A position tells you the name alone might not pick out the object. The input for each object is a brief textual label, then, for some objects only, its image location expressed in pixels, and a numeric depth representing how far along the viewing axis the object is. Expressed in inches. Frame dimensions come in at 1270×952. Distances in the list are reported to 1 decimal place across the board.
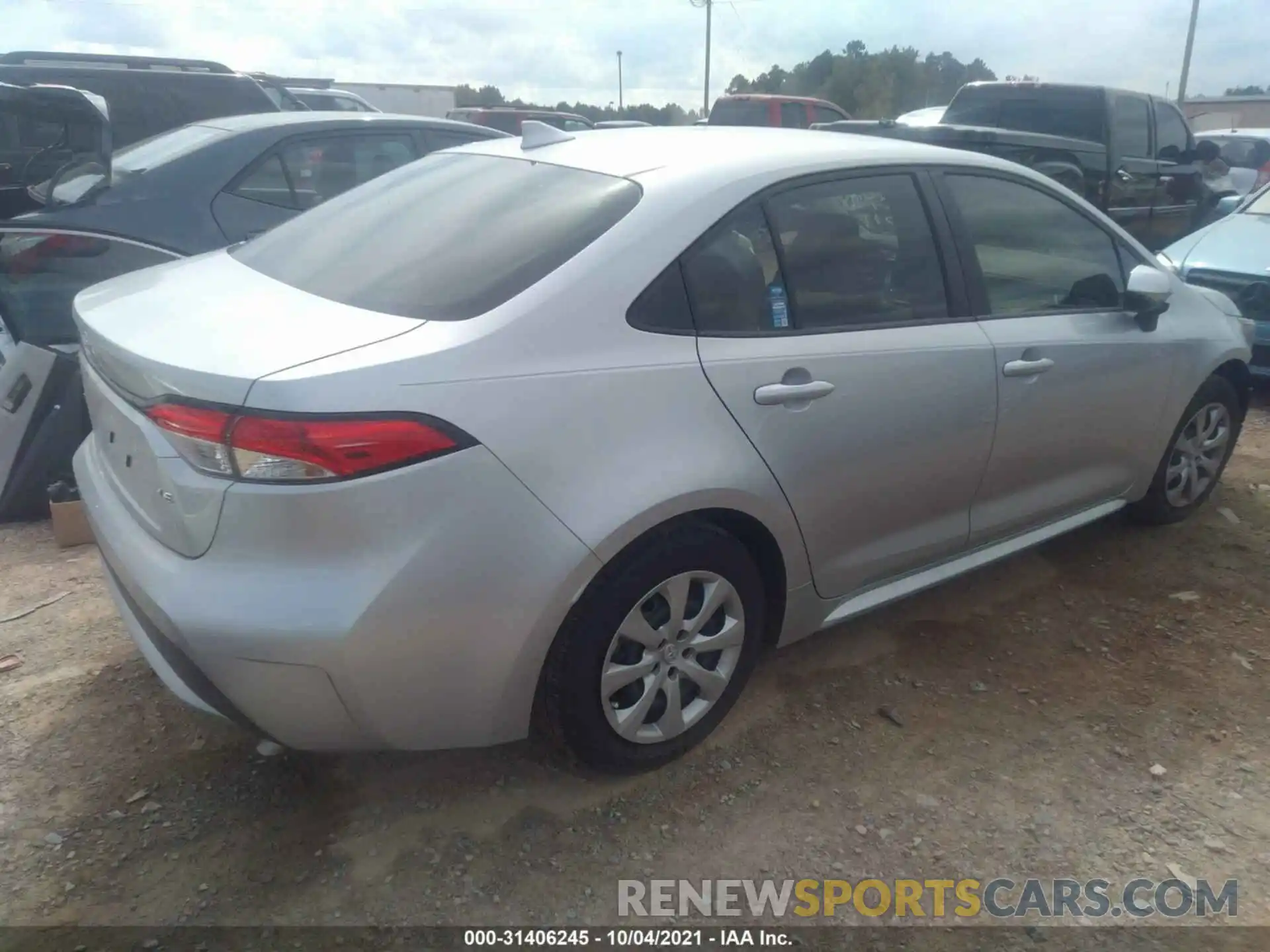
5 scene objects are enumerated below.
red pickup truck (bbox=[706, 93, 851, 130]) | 540.7
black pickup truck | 320.2
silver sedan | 80.6
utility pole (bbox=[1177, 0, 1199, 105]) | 1099.9
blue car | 232.4
